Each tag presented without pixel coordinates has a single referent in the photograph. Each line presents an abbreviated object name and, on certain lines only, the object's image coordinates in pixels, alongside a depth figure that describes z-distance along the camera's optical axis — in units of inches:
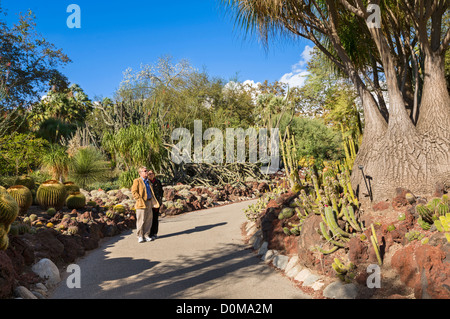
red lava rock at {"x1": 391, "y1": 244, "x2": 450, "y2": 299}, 123.8
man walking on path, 271.9
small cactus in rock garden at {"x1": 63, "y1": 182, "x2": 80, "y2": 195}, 346.5
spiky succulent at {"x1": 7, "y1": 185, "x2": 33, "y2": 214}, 279.7
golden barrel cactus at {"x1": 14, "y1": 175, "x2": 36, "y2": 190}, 352.8
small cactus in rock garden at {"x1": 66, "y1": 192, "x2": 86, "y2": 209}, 330.3
